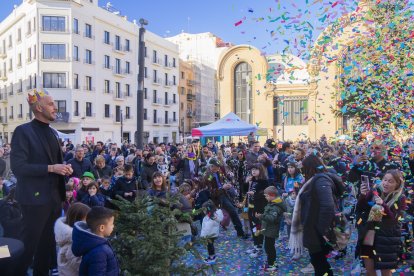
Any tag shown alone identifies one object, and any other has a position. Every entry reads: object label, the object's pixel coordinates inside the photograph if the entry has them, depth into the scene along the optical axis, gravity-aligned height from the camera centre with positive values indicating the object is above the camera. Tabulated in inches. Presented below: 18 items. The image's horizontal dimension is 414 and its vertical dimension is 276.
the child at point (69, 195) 251.1 -38.2
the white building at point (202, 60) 2506.2 +512.2
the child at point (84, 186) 260.1 -33.3
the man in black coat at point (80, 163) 349.7 -23.3
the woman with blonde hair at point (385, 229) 174.1 -42.7
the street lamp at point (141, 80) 455.5 +70.5
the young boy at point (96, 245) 123.6 -35.4
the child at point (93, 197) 246.4 -38.9
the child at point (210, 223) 249.3 -56.9
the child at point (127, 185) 274.8 -35.0
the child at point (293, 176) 293.3 -30.6
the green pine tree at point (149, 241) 134.0 -36.8
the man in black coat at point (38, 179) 135.6 -14.7
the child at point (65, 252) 146.4 -44.0
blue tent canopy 594.9 +12.5
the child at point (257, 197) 269.9 -43.2
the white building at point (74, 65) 1476.4 +305.7
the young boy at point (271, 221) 231.8 -50.9
